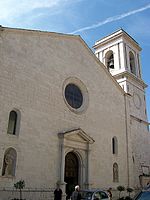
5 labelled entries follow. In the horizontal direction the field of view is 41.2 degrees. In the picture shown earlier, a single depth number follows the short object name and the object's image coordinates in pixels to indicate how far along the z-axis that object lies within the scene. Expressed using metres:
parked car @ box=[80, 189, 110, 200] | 7.84
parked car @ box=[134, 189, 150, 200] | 4.00
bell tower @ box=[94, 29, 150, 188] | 16.85
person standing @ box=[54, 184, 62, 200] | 8.51
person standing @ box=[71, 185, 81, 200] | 7.19
